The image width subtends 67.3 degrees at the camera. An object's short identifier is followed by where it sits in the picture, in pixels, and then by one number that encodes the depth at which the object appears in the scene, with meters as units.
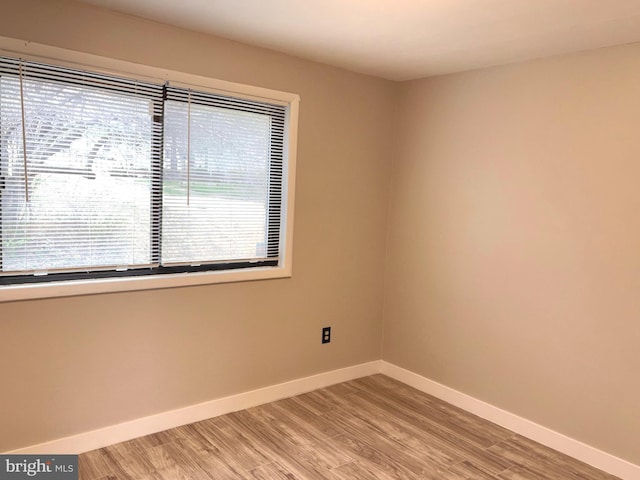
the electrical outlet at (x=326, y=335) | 3.47
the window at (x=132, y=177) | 2.25
